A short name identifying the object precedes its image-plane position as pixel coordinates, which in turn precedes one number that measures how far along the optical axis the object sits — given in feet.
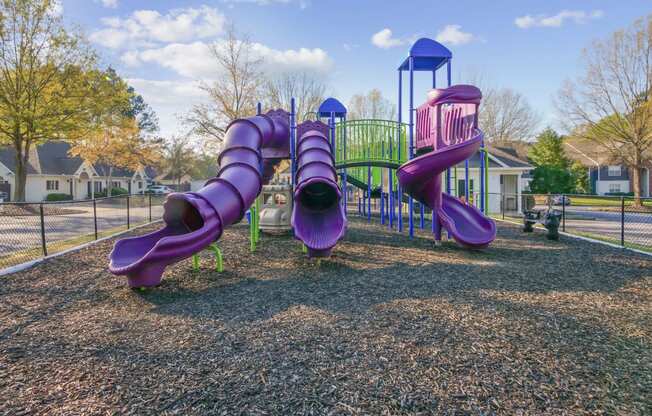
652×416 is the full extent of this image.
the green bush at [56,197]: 111.96
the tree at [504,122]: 133.69
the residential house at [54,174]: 112.11
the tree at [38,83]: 65.31
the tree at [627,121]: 81.56
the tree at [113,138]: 72.34
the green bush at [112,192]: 134.00
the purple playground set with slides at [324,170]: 21.08
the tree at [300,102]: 109.91
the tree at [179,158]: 178.40
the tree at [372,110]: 137.08
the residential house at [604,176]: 135.13
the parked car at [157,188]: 168.61
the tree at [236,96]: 89.92
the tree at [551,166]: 97.25
